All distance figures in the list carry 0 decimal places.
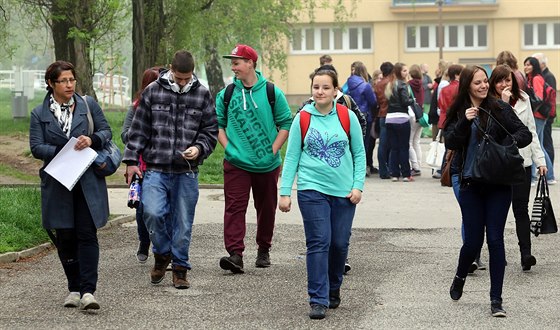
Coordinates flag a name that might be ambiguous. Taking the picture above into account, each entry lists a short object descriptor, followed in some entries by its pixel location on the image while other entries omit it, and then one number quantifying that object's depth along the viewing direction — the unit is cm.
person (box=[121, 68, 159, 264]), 1031
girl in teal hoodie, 825
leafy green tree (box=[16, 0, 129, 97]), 2361
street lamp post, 5942
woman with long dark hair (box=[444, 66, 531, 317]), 840
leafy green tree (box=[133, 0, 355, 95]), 2612
